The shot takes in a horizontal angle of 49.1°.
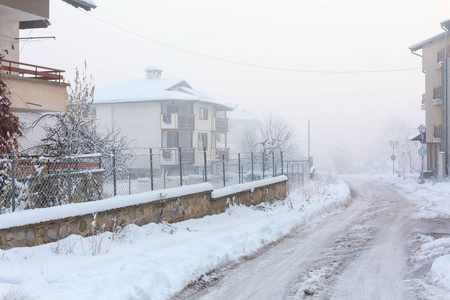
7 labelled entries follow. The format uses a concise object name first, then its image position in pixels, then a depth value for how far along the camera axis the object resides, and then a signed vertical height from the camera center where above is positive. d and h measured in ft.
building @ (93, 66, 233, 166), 151.74 +9.08
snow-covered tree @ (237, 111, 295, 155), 181.68 +2.71
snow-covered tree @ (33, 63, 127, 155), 64.03 +2.23
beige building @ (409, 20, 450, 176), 121.29 +11.44
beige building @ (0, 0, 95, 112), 53.36 +7.92
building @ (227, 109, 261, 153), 310.86 +13.28
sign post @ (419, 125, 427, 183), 133.90 +2.90
